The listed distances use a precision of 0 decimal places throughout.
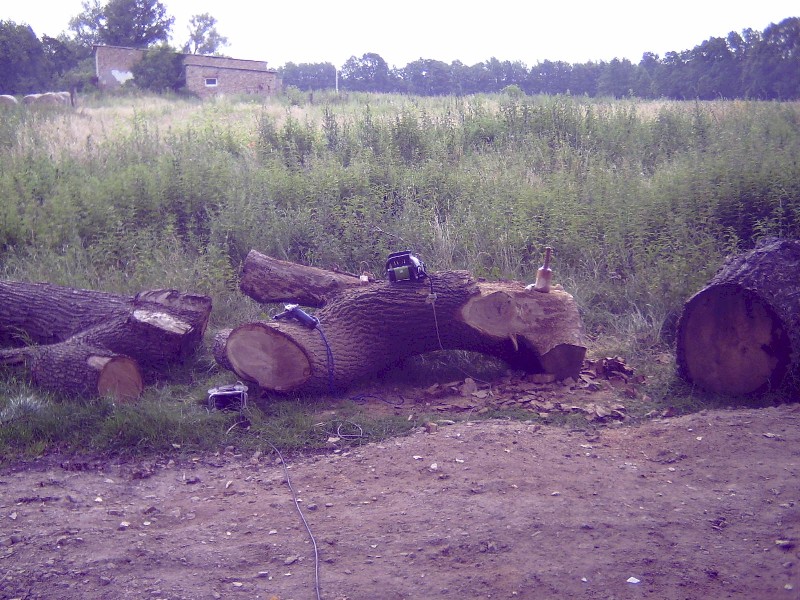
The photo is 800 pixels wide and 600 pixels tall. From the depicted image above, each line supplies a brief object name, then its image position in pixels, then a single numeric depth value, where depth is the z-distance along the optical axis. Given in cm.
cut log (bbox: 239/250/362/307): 645
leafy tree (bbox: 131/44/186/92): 3403
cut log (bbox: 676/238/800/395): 538
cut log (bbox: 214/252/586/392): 559
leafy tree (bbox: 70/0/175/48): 4691
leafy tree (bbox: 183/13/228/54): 5831
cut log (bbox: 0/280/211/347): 637
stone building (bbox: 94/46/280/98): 3444
